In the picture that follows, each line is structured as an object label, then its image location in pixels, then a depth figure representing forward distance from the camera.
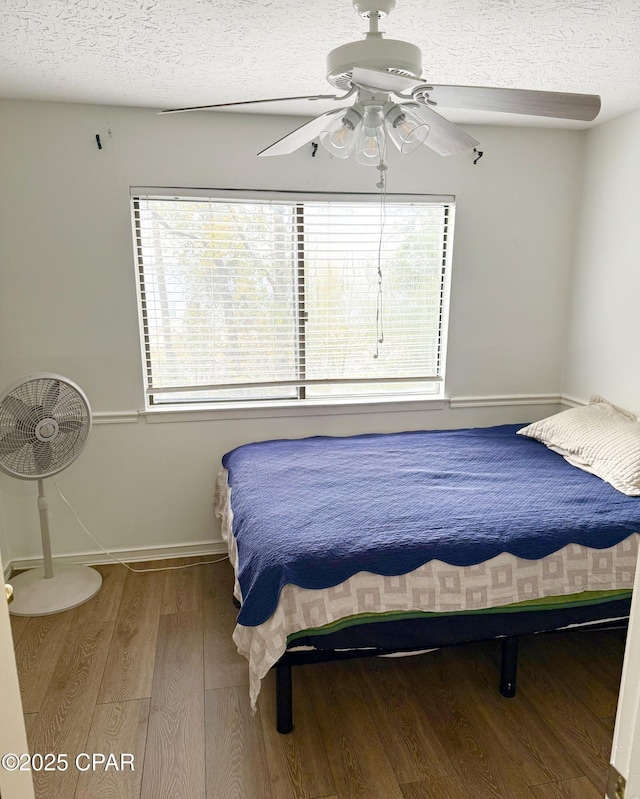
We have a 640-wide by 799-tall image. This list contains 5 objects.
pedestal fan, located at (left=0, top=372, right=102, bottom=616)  2.59
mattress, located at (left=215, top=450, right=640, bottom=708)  1.88
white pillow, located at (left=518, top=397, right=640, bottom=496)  2.53
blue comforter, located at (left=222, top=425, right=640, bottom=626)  1.95
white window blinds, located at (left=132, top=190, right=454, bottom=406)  3.07
